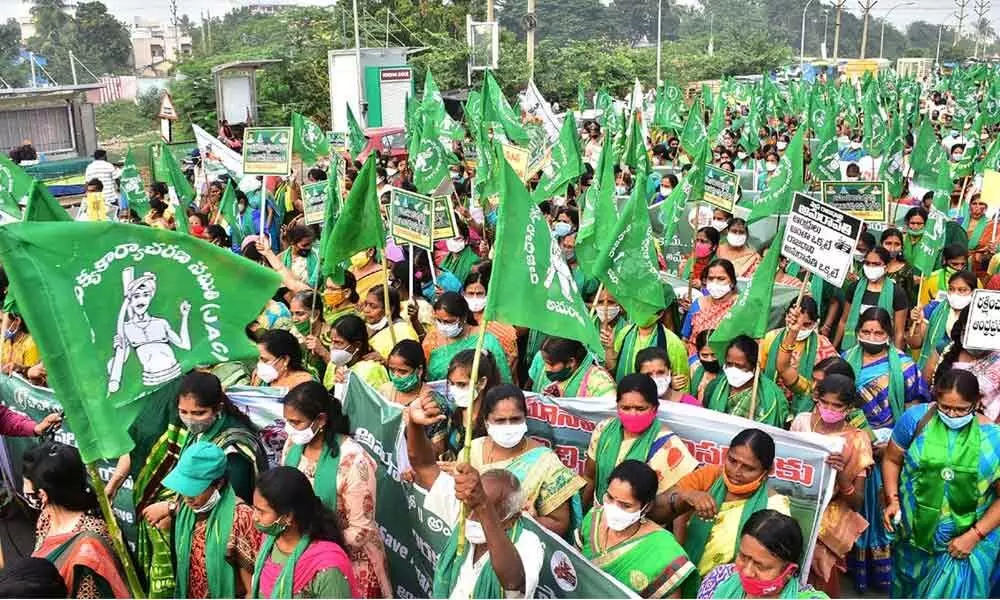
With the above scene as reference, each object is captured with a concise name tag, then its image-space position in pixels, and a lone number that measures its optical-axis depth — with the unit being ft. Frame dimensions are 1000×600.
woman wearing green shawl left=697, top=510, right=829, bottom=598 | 9.89
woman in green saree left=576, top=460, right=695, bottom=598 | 10.69
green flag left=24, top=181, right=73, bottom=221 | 14.58
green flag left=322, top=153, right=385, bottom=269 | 18.62
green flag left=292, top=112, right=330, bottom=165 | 36.61
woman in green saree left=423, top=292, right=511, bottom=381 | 17.75
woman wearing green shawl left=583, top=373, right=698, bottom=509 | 13.11
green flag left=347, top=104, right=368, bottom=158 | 43.57
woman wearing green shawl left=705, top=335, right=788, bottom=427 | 15.67
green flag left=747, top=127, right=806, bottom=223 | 27.30
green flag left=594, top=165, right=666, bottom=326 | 17.69
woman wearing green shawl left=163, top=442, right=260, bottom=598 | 11.46
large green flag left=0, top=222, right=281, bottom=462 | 9.37
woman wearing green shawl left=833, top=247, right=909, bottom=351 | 21.29
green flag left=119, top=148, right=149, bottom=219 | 35.94
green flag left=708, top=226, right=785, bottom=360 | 15.89
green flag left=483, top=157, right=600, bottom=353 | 11.18
